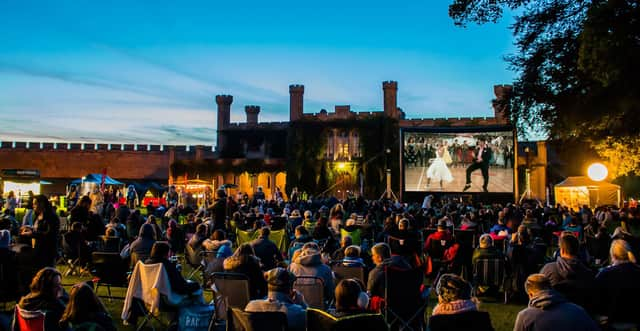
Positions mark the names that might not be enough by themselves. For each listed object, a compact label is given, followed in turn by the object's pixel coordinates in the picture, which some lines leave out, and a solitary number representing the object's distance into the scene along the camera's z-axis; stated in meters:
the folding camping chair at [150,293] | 5.36
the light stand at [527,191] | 24.69
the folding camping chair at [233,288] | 4.96
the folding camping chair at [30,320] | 3.69
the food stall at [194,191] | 27.36
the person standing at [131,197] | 26.75
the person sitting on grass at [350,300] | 3.72
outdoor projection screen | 28.77
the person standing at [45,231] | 7.09
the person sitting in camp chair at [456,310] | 3.48
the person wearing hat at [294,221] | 13.12
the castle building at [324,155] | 41.56
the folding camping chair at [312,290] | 5.30
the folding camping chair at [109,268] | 6.80
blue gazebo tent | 25.05
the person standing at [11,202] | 19.72
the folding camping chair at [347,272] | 6.03
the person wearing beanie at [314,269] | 5.65
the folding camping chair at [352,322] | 3.29
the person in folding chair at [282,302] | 4.19
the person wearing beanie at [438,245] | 8.93
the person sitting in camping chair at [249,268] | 5.56
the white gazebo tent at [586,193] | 24.31
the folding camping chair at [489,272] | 7.60
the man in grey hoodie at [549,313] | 3.50
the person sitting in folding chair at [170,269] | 5.48
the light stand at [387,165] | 27.21
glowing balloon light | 14.23
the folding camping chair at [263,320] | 3.62
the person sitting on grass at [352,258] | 6.21
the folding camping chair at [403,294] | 5.20
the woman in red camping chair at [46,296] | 3.89
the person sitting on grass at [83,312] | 3.59
